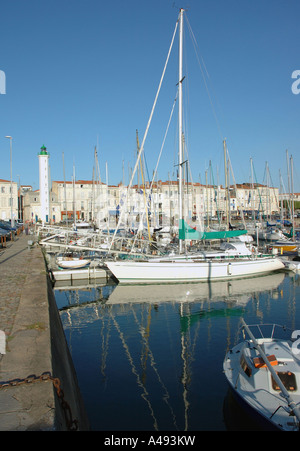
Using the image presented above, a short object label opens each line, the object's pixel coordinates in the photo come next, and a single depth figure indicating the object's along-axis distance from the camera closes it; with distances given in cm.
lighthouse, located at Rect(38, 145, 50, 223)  6395
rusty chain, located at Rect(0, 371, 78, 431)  567
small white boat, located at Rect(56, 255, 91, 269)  2705
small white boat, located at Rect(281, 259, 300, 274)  2922
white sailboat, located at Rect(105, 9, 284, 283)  2339
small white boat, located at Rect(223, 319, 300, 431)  687
